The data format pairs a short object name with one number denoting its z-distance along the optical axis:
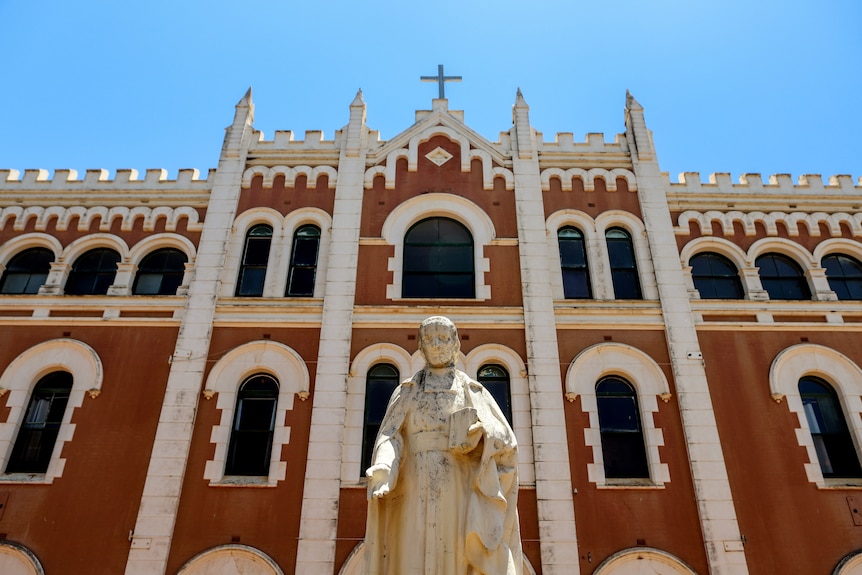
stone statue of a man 5.98
